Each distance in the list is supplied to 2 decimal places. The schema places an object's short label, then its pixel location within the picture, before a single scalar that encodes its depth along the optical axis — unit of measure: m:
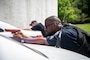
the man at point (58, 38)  1.87
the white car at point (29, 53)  1.29
